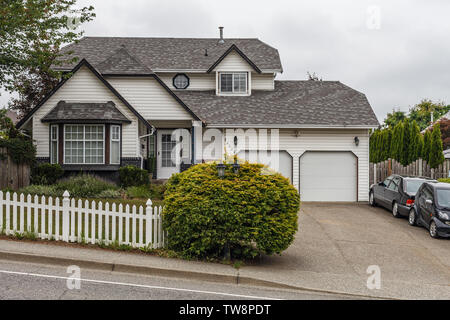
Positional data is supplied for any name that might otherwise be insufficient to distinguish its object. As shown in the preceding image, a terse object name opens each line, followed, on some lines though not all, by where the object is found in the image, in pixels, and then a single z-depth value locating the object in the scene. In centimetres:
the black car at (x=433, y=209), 1216
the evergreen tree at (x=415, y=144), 2269
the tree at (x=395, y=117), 6275
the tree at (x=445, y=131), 4998
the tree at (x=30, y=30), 1480
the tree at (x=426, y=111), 6303
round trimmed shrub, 827
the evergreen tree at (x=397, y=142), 2386
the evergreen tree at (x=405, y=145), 2355
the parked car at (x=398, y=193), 1480
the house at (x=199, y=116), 1750
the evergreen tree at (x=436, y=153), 2138
